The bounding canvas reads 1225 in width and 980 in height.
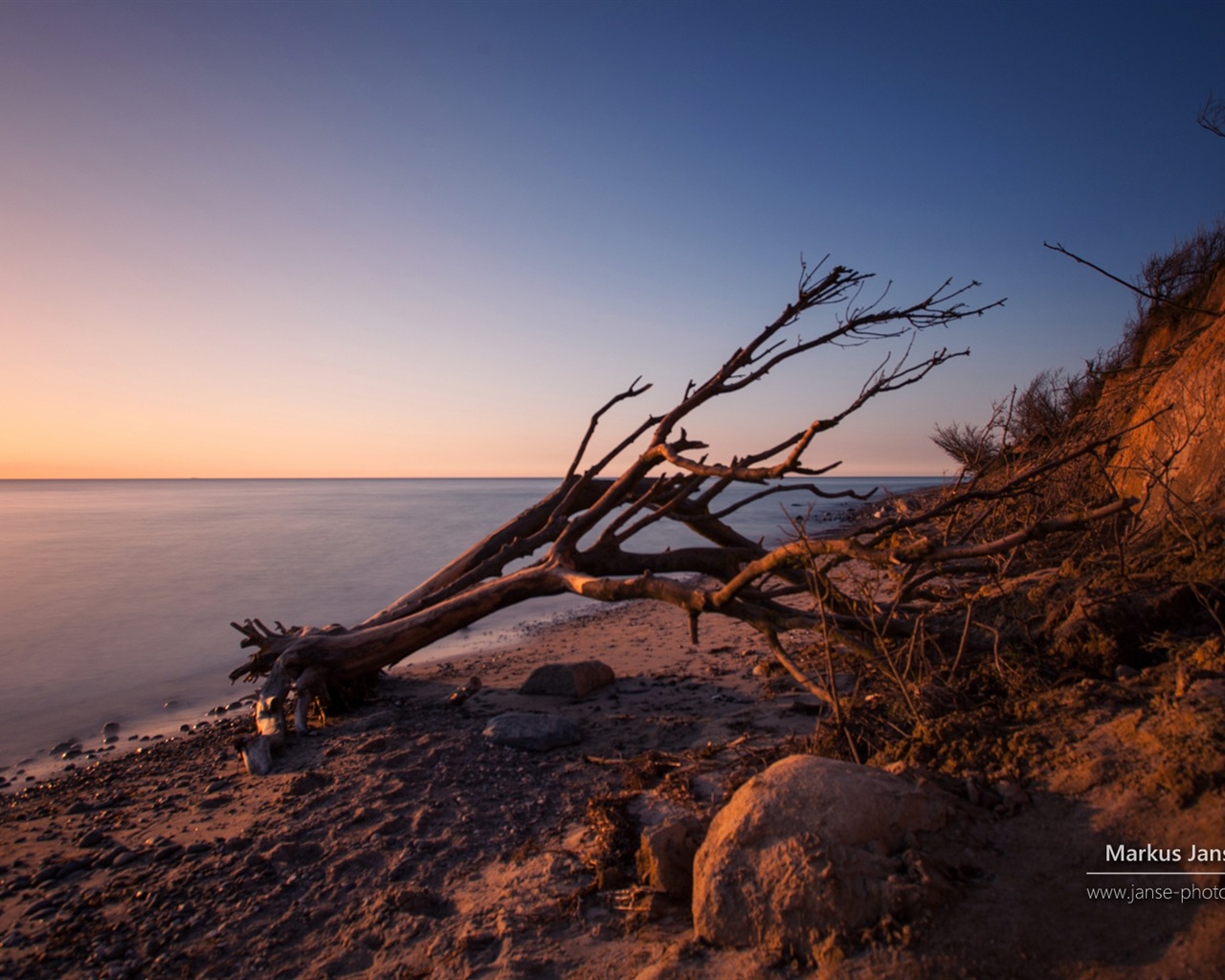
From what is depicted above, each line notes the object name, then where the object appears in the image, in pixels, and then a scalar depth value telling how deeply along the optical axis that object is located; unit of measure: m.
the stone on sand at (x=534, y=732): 4.27
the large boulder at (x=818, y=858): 1.90
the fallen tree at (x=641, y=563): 3.66
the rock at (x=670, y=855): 2.41
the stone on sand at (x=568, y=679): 5.50
